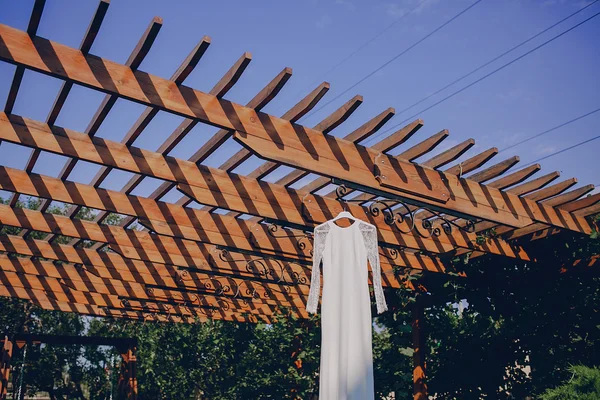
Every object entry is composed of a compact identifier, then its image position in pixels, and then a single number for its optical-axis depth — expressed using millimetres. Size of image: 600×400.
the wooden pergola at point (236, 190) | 3303
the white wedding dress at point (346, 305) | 3196
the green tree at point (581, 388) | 4141
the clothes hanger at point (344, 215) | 3719
